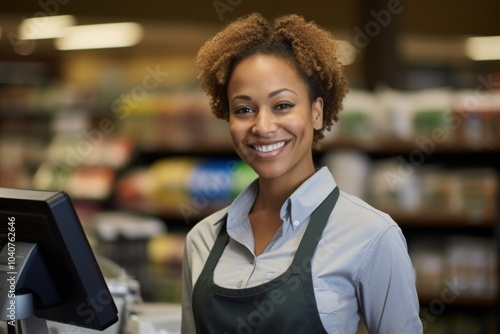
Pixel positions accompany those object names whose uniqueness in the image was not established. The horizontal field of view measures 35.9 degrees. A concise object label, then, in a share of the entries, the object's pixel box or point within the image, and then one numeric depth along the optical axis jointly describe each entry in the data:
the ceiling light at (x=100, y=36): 10.21
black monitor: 1.70
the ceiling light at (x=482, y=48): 11.52
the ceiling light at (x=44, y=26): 9.45
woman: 1.85
